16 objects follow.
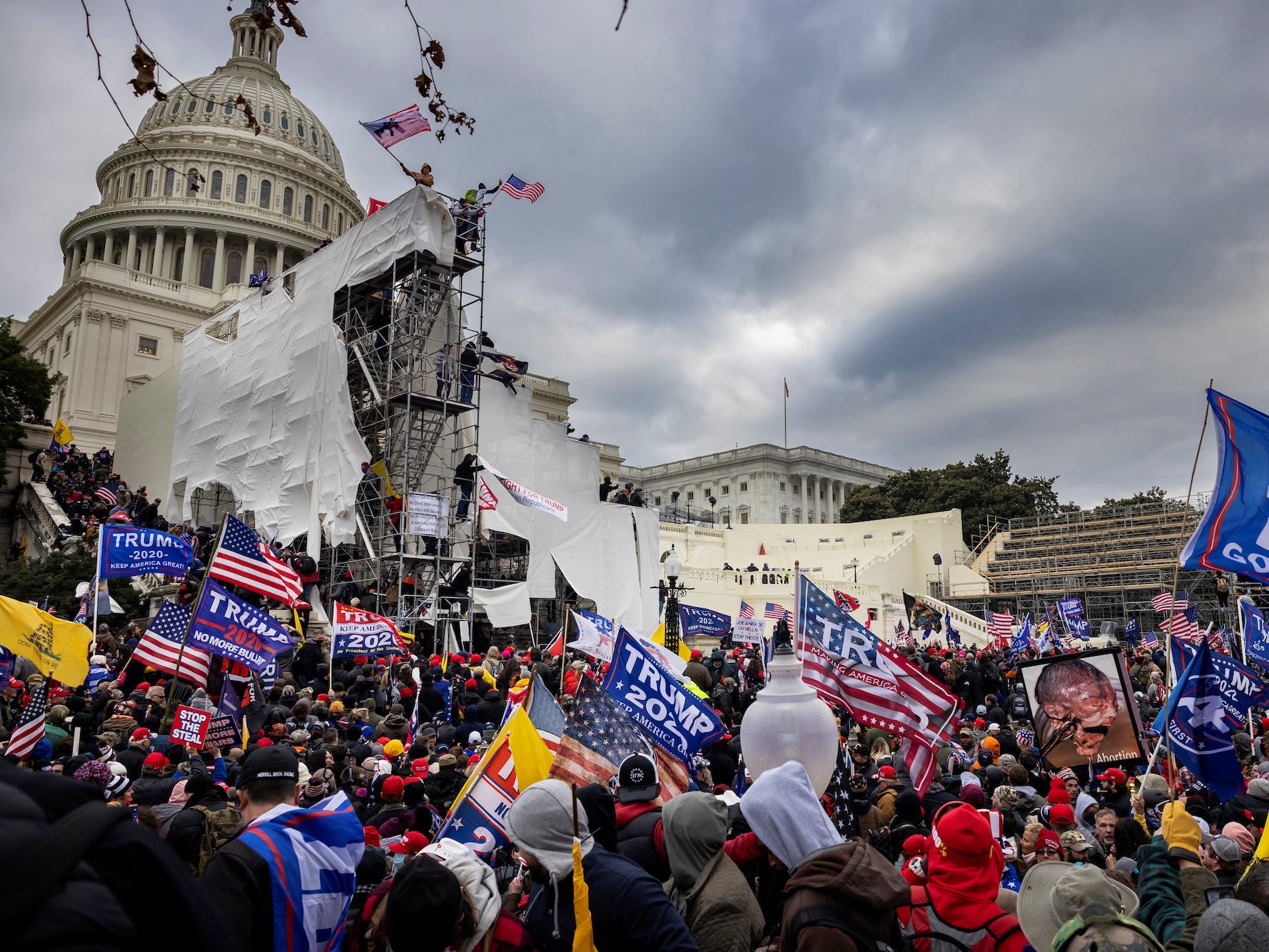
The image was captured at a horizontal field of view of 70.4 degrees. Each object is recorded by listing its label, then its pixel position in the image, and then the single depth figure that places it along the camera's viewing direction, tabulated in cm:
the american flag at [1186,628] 1786
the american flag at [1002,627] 2519
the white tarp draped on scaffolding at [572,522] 3008
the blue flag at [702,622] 1903
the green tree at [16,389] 3541
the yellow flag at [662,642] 1383
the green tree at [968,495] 6450
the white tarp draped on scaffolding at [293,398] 2608
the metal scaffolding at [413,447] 2438
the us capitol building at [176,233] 5250
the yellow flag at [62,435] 3534
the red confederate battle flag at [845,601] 2372
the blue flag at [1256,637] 1262
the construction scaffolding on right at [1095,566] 4478
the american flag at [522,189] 2622
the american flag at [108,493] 2714
